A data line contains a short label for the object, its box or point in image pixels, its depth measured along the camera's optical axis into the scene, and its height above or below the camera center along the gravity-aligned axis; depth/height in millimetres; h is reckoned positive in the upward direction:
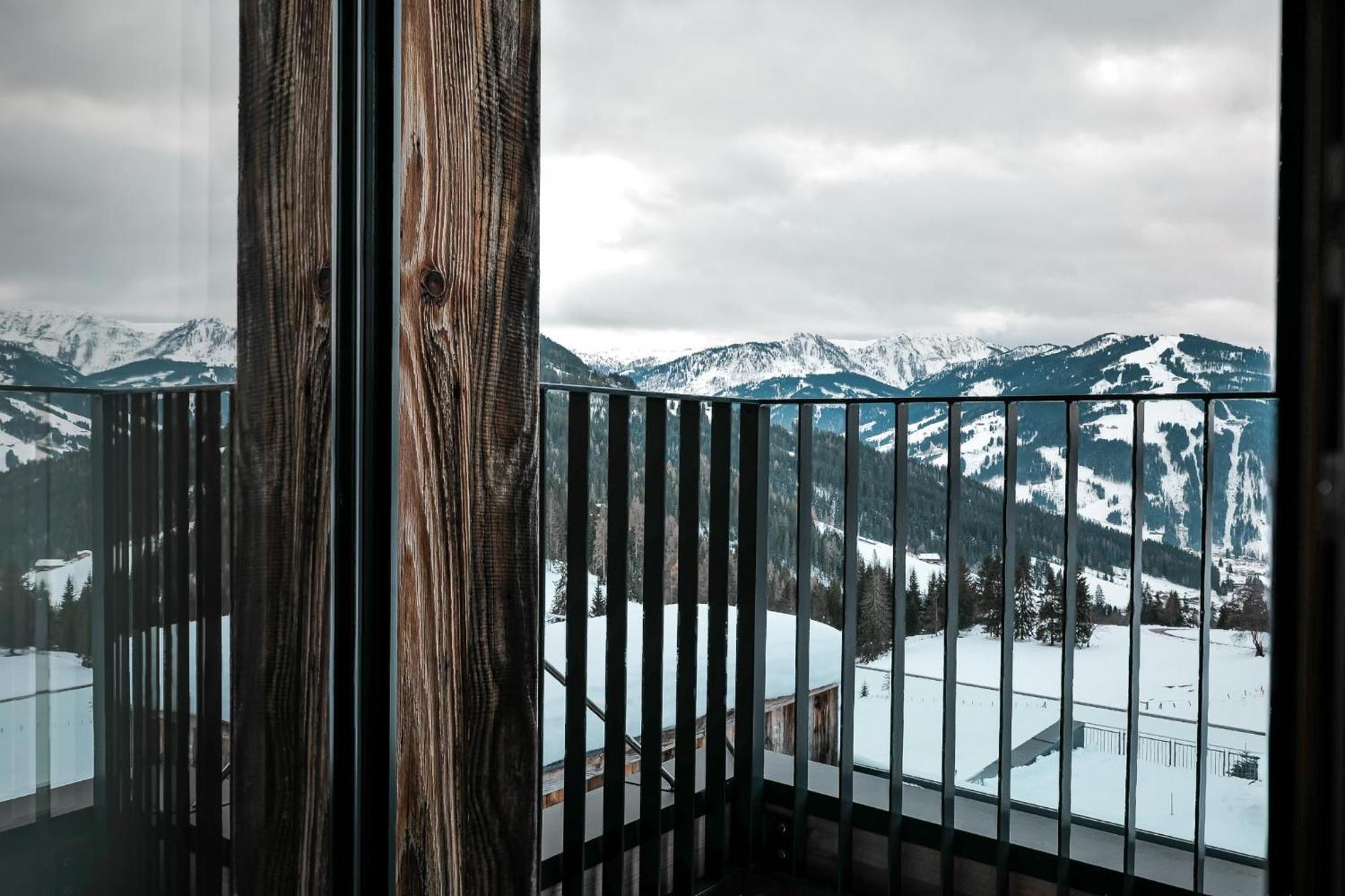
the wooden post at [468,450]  939 -21
